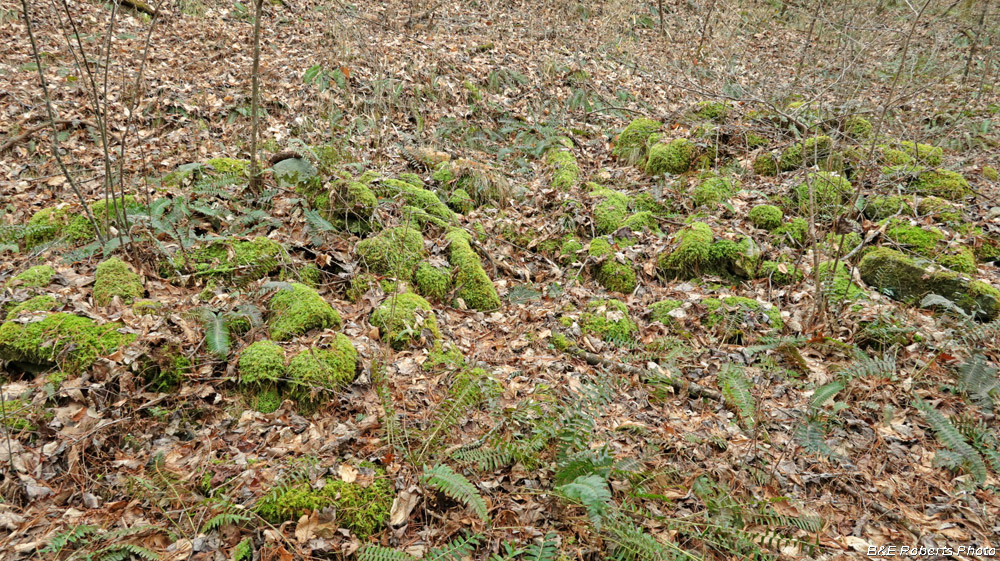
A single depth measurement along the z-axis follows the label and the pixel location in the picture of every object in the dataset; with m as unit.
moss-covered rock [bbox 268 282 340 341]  3.96
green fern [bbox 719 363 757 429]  3.53
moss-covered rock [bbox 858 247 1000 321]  4.65
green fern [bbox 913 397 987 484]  3.11
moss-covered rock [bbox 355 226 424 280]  5.02
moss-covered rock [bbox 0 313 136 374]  3.33
